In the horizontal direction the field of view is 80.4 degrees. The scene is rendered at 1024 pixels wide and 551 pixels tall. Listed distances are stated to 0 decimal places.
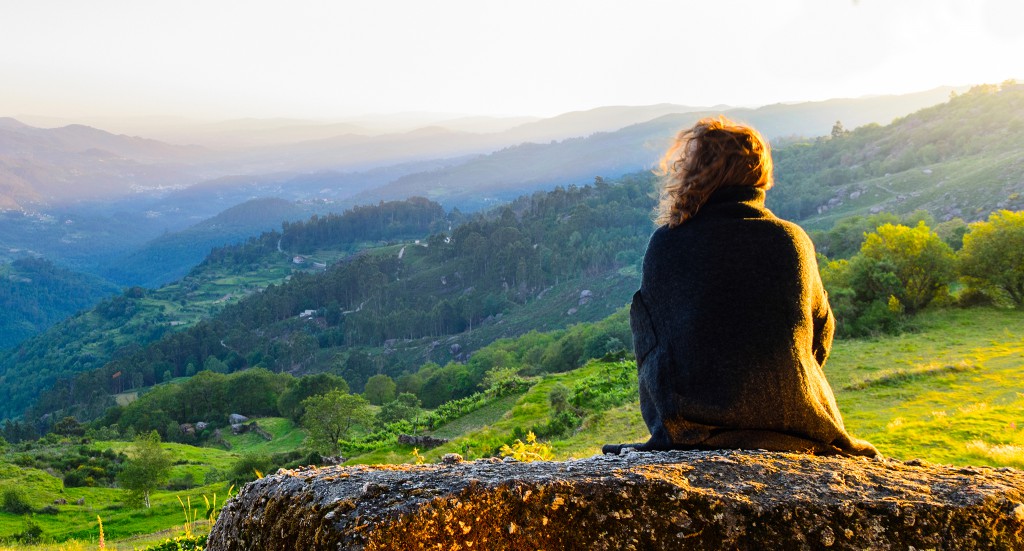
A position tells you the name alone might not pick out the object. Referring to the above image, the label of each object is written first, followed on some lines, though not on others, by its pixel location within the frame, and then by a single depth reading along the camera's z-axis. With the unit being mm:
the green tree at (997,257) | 24391
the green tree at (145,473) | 33406
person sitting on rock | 3316
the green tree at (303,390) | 69538
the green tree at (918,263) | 26094
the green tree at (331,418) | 41438
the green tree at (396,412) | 46625
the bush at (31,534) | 24825
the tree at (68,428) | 70562
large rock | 1928
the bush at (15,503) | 32800
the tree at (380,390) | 71000
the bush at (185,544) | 5633
